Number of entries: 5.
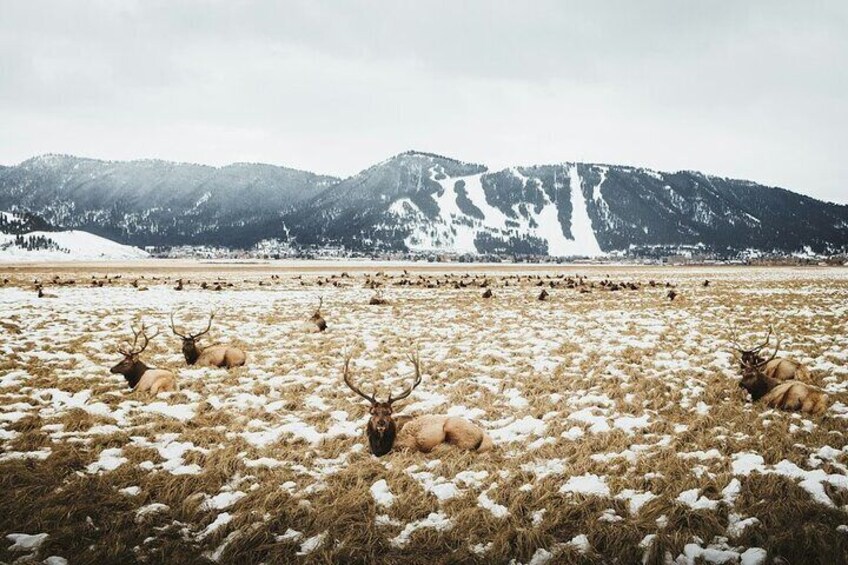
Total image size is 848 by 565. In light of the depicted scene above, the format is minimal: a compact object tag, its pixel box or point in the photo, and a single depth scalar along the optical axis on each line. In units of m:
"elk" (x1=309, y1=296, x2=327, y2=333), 18.50
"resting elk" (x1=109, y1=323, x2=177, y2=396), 10.46
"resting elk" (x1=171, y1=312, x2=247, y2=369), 12.89
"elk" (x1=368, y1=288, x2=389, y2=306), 29.15
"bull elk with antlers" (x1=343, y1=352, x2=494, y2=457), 7.48
